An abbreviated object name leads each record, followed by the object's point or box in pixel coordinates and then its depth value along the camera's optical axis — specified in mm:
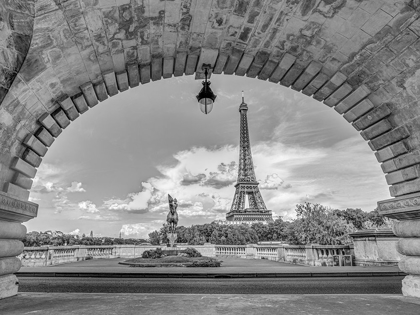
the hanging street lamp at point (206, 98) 7422
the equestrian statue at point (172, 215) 29923
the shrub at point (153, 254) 22894
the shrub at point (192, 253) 23953
